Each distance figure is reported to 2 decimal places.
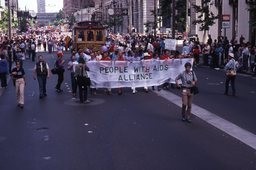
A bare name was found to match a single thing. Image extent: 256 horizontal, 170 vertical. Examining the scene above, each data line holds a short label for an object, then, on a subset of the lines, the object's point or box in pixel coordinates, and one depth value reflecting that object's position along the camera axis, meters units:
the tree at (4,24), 71.46
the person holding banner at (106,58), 20.30
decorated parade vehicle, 37.97
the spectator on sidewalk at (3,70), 22.16
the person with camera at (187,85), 13.81
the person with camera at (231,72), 19.16
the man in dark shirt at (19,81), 16.94
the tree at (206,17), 40.16
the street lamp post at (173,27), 46.02
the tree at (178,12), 55.31
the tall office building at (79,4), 153.00
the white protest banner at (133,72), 20.58
